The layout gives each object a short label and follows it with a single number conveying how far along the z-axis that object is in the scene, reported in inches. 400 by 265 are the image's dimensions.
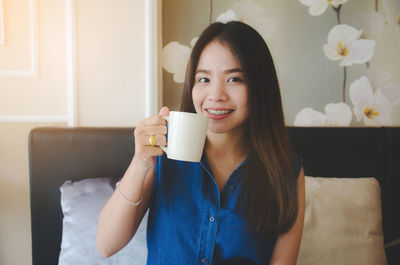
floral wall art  58.5
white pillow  38.9
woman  30.5
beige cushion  43.1
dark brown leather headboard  48.3
